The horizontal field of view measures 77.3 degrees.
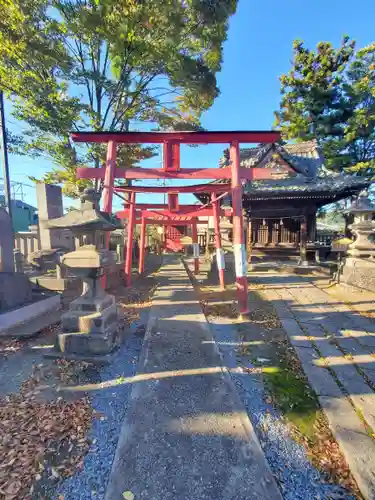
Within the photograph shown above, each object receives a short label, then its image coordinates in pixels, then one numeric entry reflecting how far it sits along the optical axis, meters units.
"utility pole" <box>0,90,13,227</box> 10.31
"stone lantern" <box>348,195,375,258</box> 7.63
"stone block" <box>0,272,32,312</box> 5.33
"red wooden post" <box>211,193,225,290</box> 7.70
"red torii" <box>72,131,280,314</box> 5.02
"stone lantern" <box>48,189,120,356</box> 3.59
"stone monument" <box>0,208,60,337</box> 4.94
